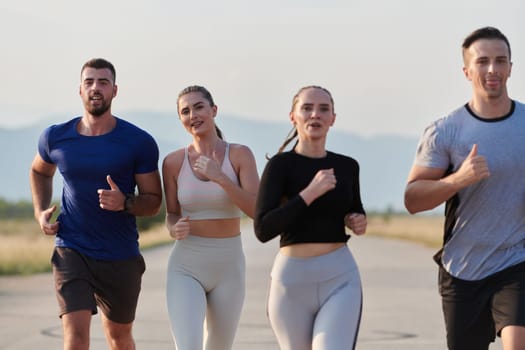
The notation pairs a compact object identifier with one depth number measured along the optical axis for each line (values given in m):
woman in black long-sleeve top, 12.82
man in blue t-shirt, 15.17
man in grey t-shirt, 13.03
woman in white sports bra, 14.19
